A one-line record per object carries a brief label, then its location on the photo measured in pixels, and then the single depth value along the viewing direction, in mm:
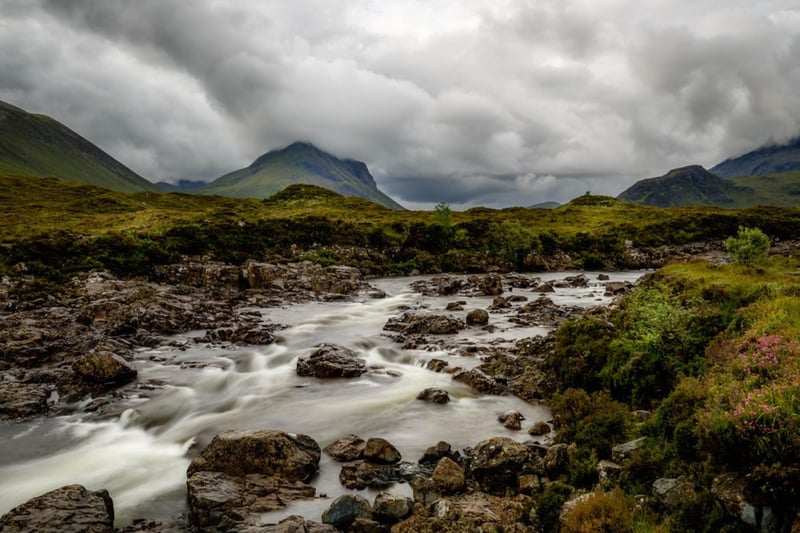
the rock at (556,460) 10109
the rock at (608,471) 8992
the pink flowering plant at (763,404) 6762
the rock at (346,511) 8758
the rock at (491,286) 42750
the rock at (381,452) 11617
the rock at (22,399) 15478
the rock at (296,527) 8219
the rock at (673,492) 7542
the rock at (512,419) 13441
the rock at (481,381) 16578
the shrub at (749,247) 30359
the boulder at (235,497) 8992
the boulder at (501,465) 9922
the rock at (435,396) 16094
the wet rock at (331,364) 20125
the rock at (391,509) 8789
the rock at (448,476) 9922
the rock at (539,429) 12711
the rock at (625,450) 9445
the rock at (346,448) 12211
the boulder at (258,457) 10938
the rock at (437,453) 11602
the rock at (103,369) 18234
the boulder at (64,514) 8406
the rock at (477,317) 27922
